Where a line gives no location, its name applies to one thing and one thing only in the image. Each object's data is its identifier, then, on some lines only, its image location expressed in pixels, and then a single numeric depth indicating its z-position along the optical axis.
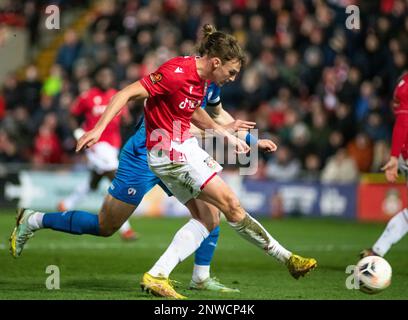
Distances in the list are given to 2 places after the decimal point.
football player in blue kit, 16.45
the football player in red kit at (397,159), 19.14
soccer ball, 15.72
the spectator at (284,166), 38.28
